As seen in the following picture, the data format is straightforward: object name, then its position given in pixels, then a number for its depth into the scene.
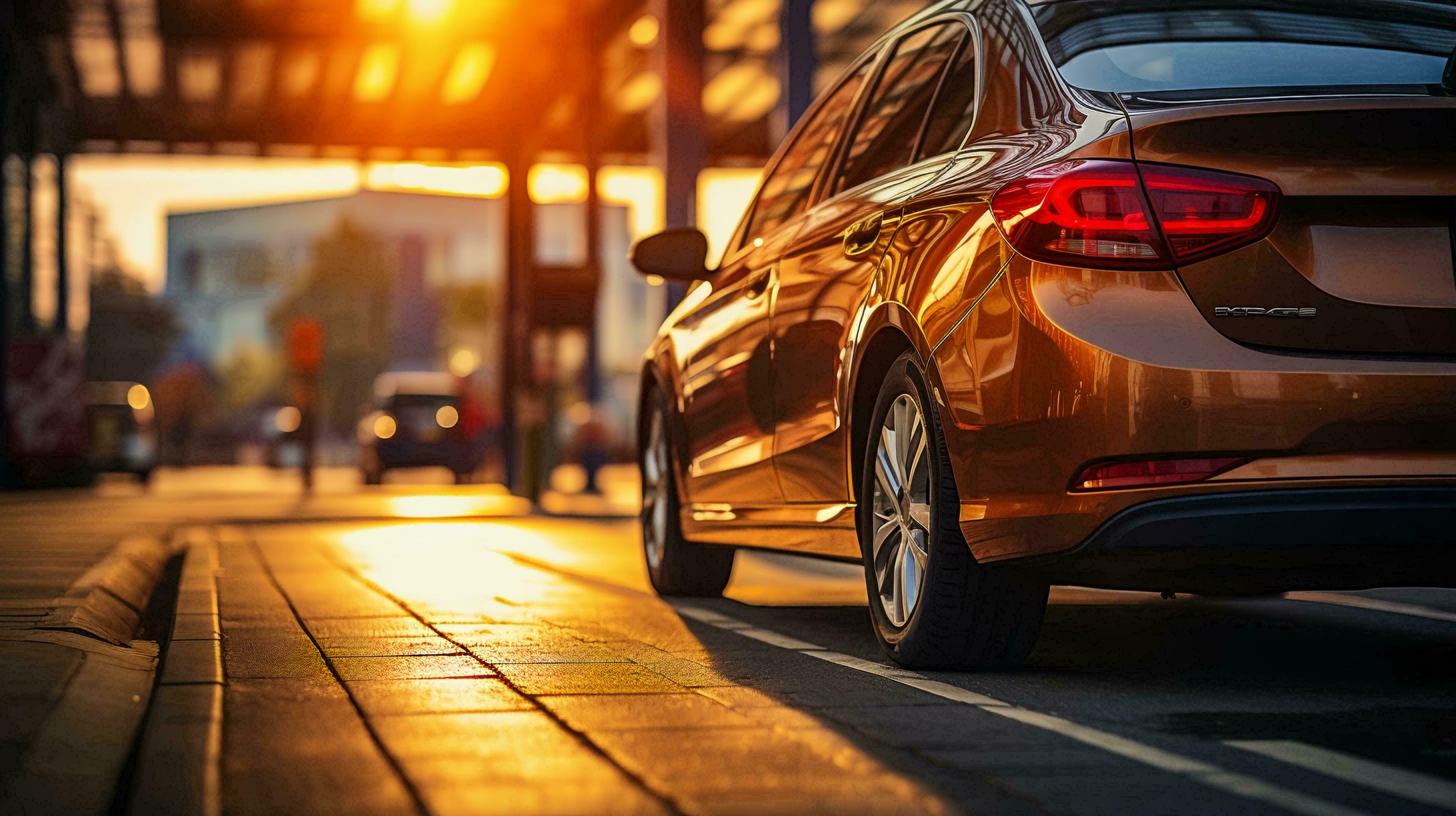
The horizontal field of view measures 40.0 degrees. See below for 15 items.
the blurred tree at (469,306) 83.38
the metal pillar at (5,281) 26.42
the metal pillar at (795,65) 15.46
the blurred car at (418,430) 31.05
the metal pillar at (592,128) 23.86
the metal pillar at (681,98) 18.17
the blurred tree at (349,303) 78.06
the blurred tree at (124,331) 84.25
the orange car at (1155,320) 4.11
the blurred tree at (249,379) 101.50
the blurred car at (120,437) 31.81
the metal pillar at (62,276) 36.66
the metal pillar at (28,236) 33.38
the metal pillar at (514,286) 28.58
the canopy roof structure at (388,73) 26.61
